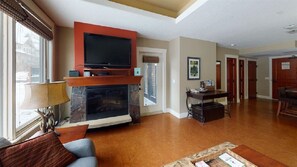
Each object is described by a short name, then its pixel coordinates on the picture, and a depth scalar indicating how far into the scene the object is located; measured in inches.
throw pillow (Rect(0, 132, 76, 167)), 38.6
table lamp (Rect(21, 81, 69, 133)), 53.4
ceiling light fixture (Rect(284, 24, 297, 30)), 119.4
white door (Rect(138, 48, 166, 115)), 163.6
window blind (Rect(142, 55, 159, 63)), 160.4
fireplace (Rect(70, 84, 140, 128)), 113.5
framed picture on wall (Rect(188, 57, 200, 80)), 159.8
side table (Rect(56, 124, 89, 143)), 66.2
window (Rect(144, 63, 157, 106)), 165.0
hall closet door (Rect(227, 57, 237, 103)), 227.9
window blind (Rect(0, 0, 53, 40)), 53.6
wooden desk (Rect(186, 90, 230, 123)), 139.6
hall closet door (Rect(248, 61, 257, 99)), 266.4
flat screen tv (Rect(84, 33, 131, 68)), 112.8
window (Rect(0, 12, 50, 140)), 62.2
